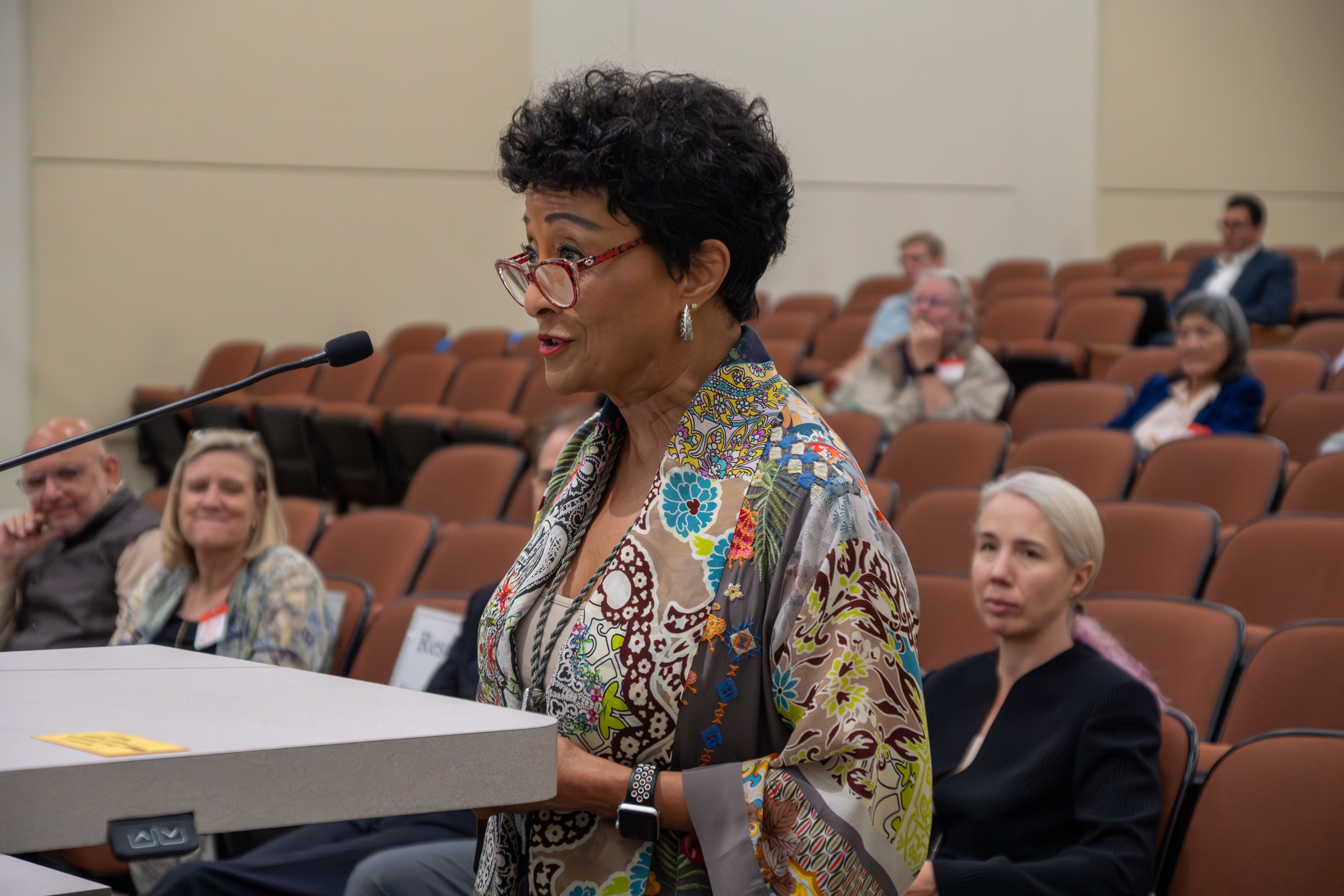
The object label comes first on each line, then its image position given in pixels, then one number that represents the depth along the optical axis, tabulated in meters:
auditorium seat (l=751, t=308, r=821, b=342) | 6.76
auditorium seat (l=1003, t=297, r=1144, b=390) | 5.58
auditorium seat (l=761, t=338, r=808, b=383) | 5.80
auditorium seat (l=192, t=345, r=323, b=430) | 6.29
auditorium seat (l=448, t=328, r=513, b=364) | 6.91
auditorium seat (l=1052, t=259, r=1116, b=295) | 7.75
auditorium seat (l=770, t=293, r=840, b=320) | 7.64
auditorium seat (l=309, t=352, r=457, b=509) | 5.53
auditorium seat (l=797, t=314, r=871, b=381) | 6.37
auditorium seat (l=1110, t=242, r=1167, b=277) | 8.38
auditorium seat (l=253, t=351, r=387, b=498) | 5.79
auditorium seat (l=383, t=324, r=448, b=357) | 7.25
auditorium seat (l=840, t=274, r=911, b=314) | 7.34
